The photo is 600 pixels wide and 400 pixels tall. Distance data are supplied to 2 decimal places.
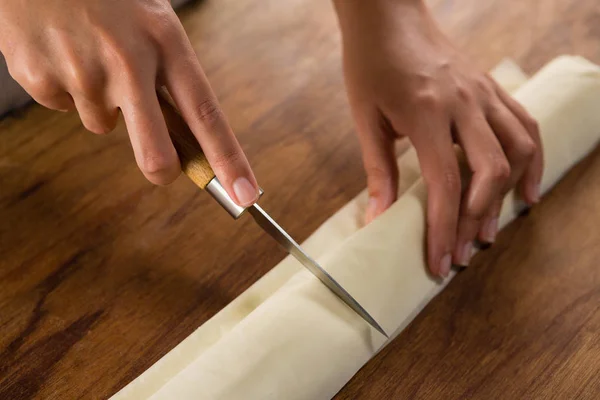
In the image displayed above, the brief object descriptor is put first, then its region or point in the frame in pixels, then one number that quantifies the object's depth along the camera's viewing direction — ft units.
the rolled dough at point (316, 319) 2.27
